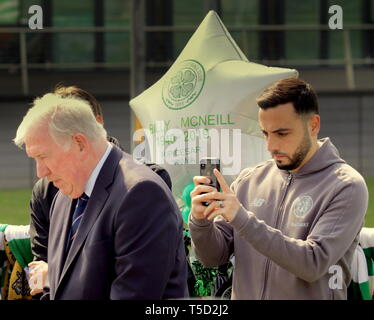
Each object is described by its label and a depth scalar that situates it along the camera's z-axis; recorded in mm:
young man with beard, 6574
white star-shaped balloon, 8937
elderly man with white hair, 5746
